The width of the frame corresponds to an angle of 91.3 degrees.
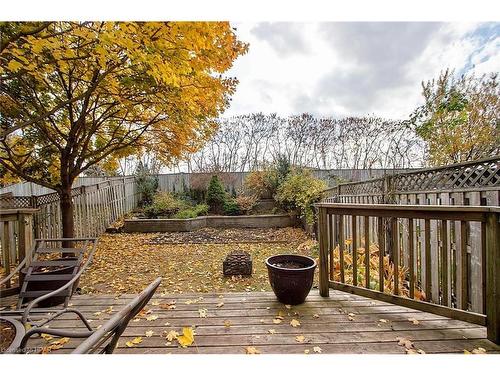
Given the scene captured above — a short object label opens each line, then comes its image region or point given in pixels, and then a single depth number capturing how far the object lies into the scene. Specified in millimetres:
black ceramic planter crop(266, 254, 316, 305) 2336
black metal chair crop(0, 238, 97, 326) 1980
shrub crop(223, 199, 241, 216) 8656
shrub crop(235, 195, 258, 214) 8633
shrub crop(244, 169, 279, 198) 8898
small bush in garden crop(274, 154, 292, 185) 8773
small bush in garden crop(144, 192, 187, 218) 8234
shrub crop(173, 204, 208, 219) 7961
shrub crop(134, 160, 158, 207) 9633
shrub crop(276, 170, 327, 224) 6574
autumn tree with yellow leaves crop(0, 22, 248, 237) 2180
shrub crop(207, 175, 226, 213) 8961
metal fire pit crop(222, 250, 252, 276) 4020
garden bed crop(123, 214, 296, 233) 7461
